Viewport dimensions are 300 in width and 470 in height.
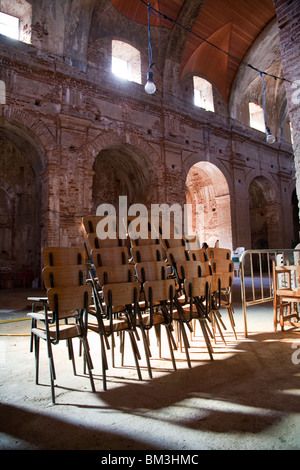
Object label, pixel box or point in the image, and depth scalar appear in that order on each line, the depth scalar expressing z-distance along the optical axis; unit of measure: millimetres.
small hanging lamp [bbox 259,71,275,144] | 10402
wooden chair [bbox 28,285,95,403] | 2412
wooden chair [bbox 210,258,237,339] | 3884
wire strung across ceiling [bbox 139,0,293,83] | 11559
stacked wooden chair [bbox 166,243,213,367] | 3082
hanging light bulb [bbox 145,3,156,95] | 7035
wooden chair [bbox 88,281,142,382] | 2611
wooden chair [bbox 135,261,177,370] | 2898
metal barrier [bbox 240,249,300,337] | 4277
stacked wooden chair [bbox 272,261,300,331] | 4188
